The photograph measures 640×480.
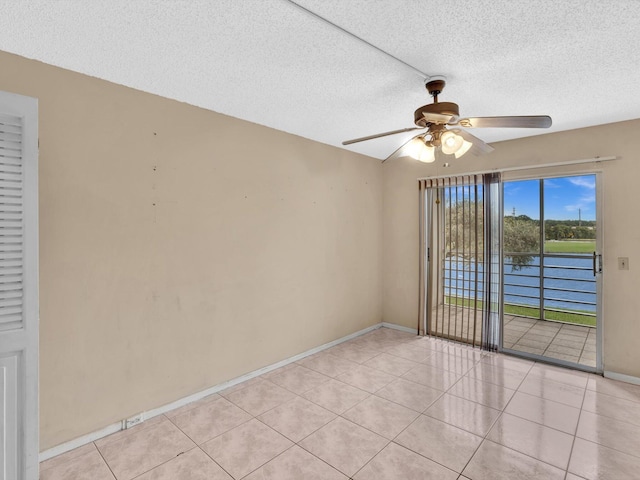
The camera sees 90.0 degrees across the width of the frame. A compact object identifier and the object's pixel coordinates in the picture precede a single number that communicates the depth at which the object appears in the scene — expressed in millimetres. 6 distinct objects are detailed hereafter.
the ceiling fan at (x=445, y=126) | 1940
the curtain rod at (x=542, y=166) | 3100
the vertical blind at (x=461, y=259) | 3725
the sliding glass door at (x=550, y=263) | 4598
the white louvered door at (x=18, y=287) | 1589
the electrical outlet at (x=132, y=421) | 2298
